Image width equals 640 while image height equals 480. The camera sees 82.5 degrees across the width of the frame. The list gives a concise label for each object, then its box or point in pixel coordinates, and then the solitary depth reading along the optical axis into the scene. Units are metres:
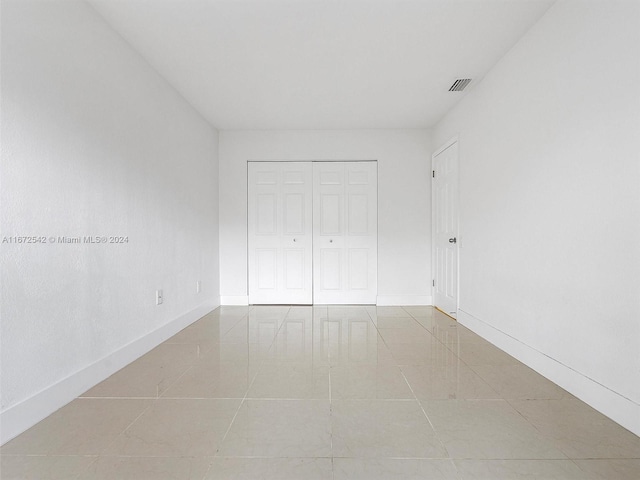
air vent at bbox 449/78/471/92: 3.43
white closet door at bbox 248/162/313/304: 5.15
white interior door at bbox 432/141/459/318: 4.13
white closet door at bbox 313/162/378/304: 5.12
